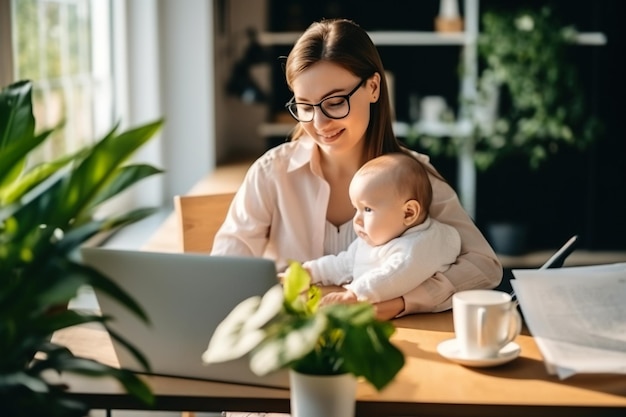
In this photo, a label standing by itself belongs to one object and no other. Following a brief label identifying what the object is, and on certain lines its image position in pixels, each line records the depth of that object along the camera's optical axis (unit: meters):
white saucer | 1.37
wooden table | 1.26
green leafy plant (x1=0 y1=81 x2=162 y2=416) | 0.98
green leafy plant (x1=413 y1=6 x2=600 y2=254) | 4.27
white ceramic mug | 1.35
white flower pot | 1.12
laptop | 1.25
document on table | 1.36
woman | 1.87
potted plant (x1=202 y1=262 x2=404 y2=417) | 1.01
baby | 1.65
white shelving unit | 4.36
